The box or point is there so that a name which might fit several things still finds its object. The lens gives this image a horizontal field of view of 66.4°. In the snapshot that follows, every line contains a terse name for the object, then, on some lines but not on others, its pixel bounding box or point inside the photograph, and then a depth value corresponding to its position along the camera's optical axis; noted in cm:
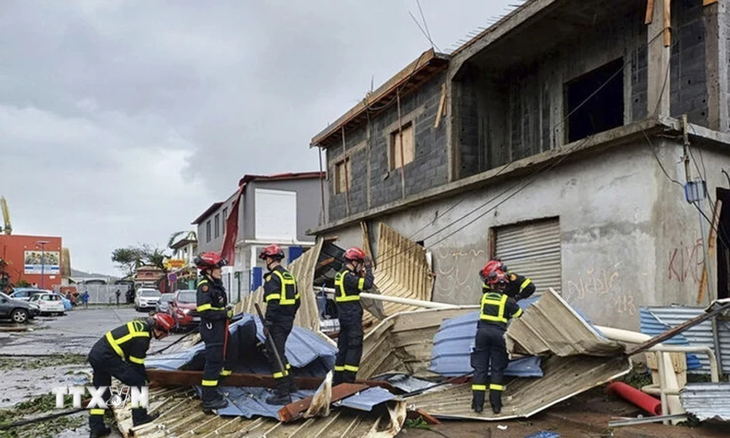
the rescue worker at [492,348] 599
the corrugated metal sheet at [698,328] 616
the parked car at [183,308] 1777
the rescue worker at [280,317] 621
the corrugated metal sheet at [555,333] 549
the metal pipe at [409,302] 869
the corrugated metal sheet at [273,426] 527
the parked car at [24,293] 2952
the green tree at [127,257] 6425
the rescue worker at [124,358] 555
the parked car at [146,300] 3209
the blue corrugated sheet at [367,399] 538
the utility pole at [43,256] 4184
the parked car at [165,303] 2104
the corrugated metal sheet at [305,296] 961
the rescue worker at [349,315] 678
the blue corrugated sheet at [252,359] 641
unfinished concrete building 782
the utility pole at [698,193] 744
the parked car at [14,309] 2328
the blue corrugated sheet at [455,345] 687
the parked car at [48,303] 2827
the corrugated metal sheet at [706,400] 515
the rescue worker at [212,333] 602
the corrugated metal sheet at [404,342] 784
